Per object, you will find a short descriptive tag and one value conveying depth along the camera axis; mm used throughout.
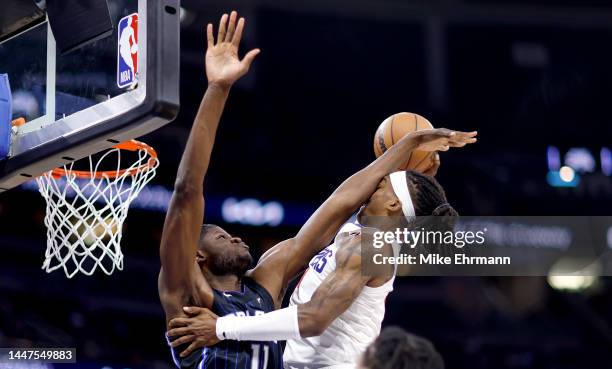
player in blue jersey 6797
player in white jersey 6961
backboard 6441
